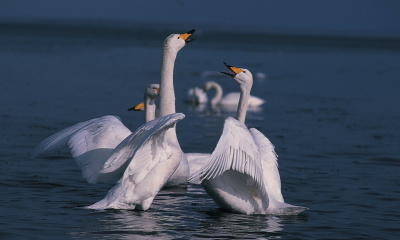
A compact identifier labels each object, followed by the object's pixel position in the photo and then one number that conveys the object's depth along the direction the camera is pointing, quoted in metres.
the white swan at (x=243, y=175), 17.73
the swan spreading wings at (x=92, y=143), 19.77
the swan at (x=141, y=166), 18.67
